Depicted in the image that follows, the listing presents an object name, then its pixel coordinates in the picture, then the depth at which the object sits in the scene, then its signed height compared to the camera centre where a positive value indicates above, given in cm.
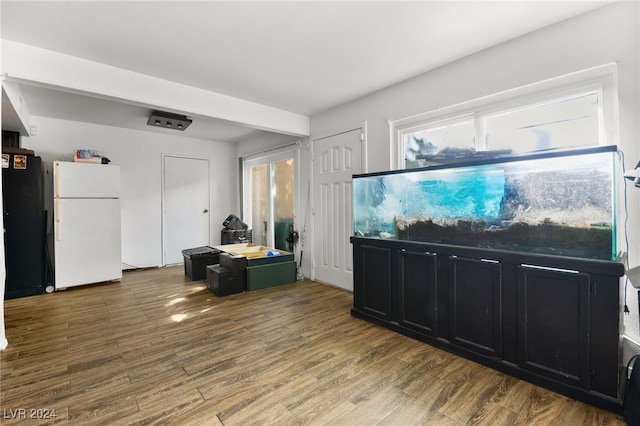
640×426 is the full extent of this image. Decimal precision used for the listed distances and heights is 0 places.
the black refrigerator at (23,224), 358 -11
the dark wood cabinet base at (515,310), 164 -70
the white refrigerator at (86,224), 389 -13
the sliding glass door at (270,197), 504 +29
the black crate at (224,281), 364 -89
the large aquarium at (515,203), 165 +4
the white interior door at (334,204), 383 +9
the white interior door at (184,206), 548 +14
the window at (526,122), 207 +75
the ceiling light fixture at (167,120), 399 +132
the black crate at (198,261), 440 -75
